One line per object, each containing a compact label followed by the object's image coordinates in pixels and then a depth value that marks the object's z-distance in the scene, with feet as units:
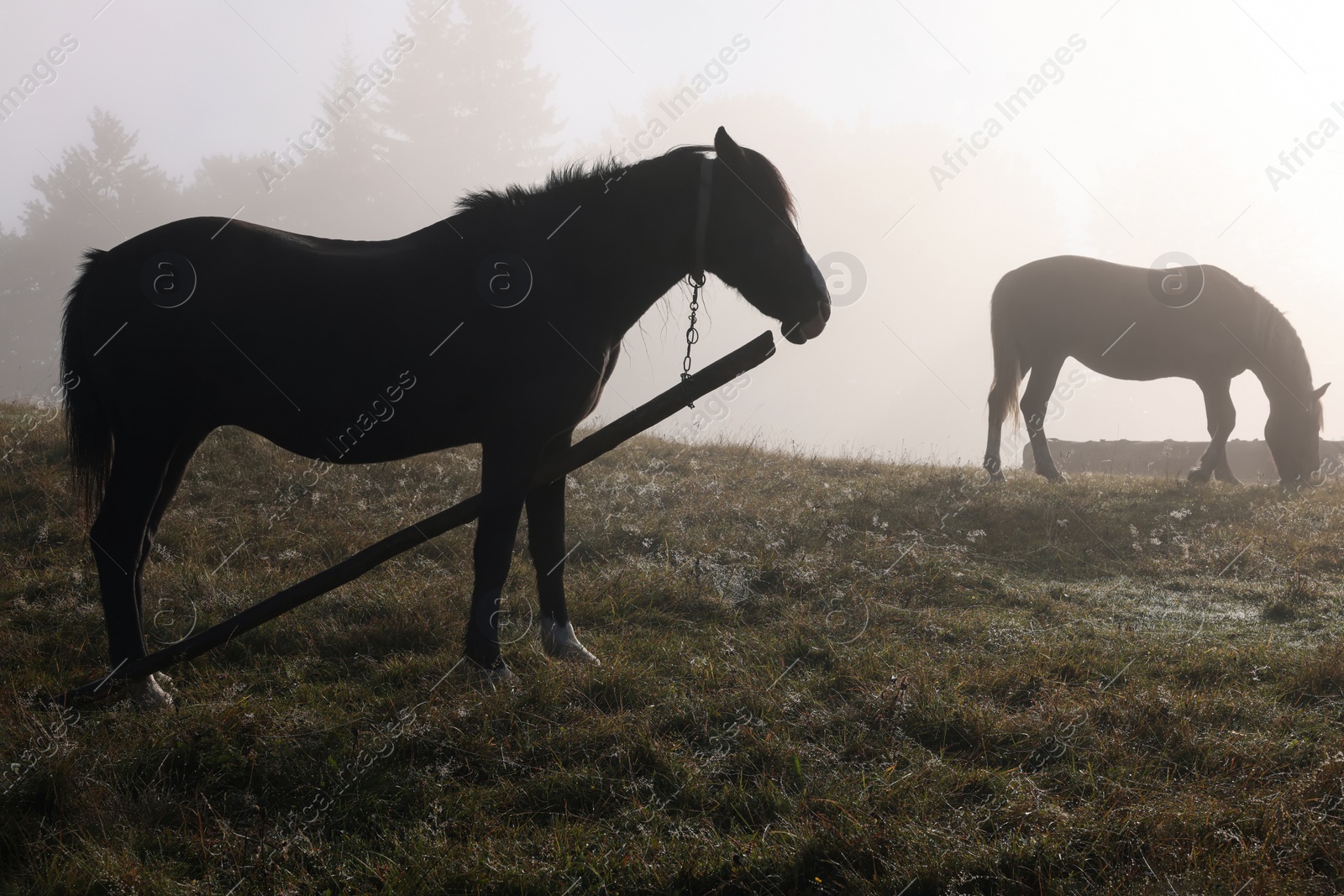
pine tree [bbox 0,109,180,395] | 142.20
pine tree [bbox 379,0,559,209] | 173.37
